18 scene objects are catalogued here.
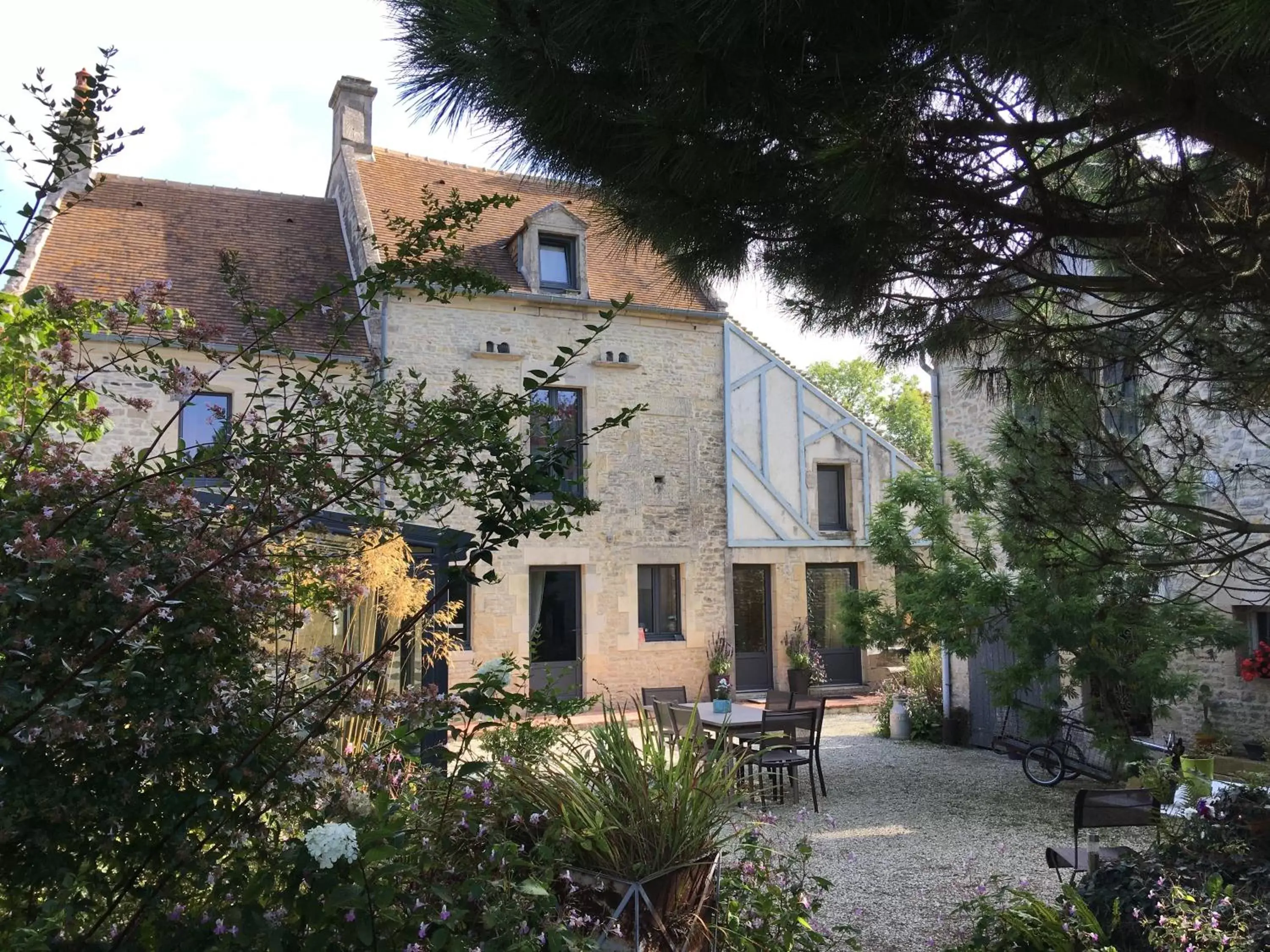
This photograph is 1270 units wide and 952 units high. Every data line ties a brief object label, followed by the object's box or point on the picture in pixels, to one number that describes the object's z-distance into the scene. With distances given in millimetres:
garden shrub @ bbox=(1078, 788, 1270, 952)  3129
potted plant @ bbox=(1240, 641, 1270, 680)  8281
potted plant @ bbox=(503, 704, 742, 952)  3195
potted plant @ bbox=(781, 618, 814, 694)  15109
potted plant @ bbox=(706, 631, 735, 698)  14805
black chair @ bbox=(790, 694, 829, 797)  8242
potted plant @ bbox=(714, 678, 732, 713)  9070
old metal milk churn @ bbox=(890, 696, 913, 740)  12195
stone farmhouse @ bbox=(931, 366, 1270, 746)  8500
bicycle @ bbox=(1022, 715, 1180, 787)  9055
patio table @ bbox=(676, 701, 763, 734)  8508
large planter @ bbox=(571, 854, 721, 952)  3133
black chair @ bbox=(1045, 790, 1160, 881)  4797
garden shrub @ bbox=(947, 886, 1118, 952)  3551
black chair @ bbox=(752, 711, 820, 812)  7922
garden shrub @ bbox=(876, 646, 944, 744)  12039
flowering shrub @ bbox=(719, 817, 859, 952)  3398
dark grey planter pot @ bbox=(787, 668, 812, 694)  15031
